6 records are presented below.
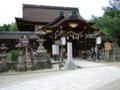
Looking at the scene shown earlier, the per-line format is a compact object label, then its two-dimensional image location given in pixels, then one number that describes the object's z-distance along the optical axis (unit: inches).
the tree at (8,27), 1064.5
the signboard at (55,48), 341.9
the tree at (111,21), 389.5
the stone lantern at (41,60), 328.3
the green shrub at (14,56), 358.5
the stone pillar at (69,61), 308.1
